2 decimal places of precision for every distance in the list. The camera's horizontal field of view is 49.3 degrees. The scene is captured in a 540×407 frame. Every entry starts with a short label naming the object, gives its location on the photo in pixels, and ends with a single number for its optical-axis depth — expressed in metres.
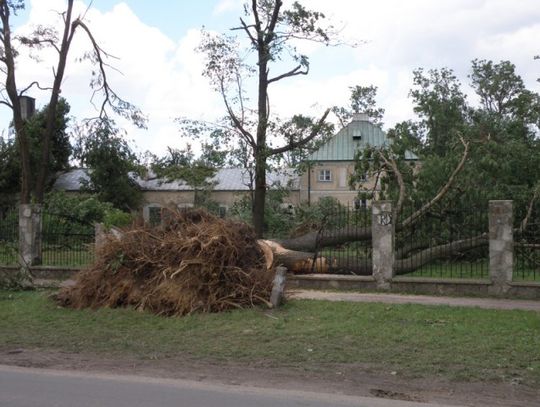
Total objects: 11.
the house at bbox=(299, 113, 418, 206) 50.88
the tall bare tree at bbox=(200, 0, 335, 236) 18.83
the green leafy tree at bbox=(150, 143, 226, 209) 42.06
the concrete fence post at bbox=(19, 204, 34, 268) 15.48
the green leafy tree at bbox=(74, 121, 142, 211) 28.92
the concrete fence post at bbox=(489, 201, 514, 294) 11.41
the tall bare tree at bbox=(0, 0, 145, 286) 23.30
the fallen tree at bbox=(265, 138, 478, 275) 13.69
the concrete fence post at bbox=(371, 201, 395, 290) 12.32
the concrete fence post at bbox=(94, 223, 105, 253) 13.75
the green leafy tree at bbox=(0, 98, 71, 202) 38.21
